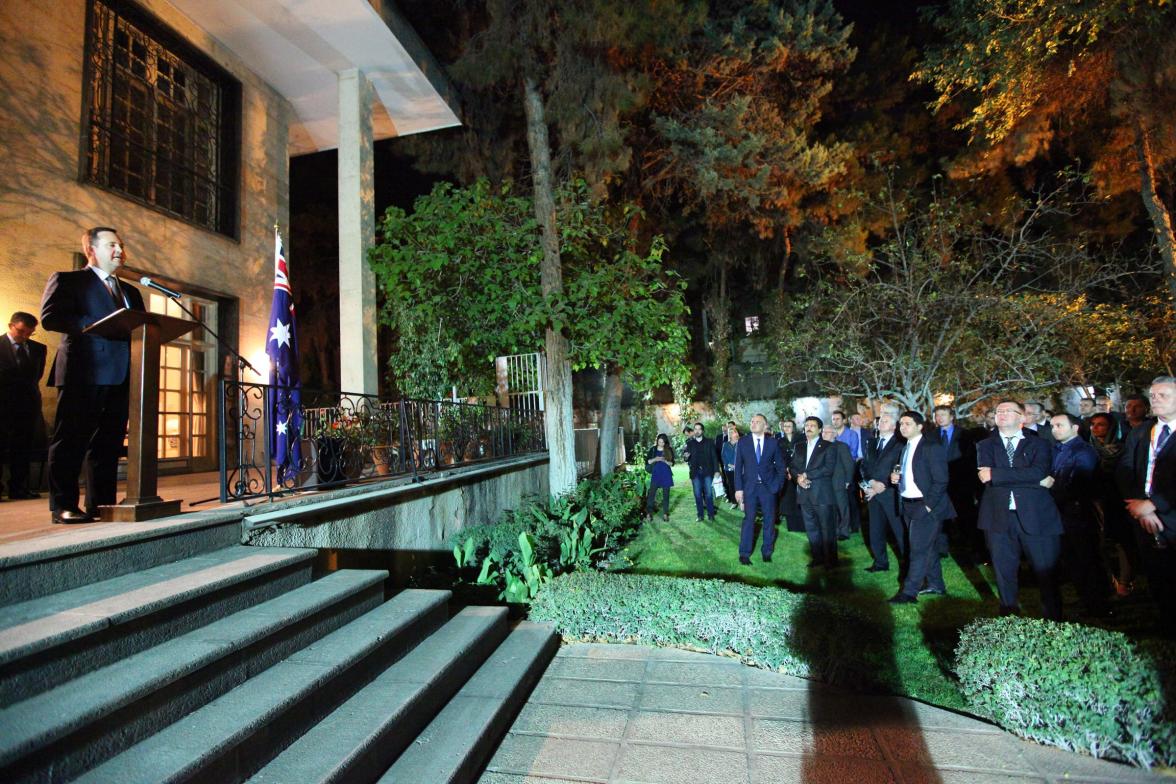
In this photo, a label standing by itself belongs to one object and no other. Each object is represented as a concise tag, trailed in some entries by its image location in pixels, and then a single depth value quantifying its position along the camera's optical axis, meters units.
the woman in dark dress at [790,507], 9.13
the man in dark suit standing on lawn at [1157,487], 4.04
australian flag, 5.56
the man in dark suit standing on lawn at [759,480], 7.48
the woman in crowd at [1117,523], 5.65
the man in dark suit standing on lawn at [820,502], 7.18
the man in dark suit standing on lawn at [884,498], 6.52
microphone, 3.64
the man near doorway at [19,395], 5.93
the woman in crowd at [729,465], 12.40
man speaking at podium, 3.87
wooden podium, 3.86
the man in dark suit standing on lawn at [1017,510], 4.73
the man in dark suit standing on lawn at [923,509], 5.68
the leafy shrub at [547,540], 5.86
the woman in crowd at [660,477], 11.12
